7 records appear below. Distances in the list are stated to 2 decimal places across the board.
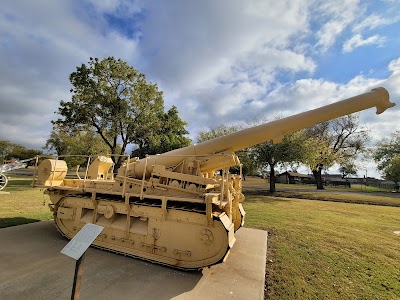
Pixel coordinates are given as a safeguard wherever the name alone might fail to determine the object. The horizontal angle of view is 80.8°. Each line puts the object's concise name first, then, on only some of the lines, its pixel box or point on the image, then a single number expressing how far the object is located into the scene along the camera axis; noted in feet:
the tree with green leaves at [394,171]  105.81
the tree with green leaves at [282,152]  64.80
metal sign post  9.29
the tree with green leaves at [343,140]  98.63
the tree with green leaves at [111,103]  64.49
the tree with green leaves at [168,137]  81.74
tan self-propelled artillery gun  16.67
